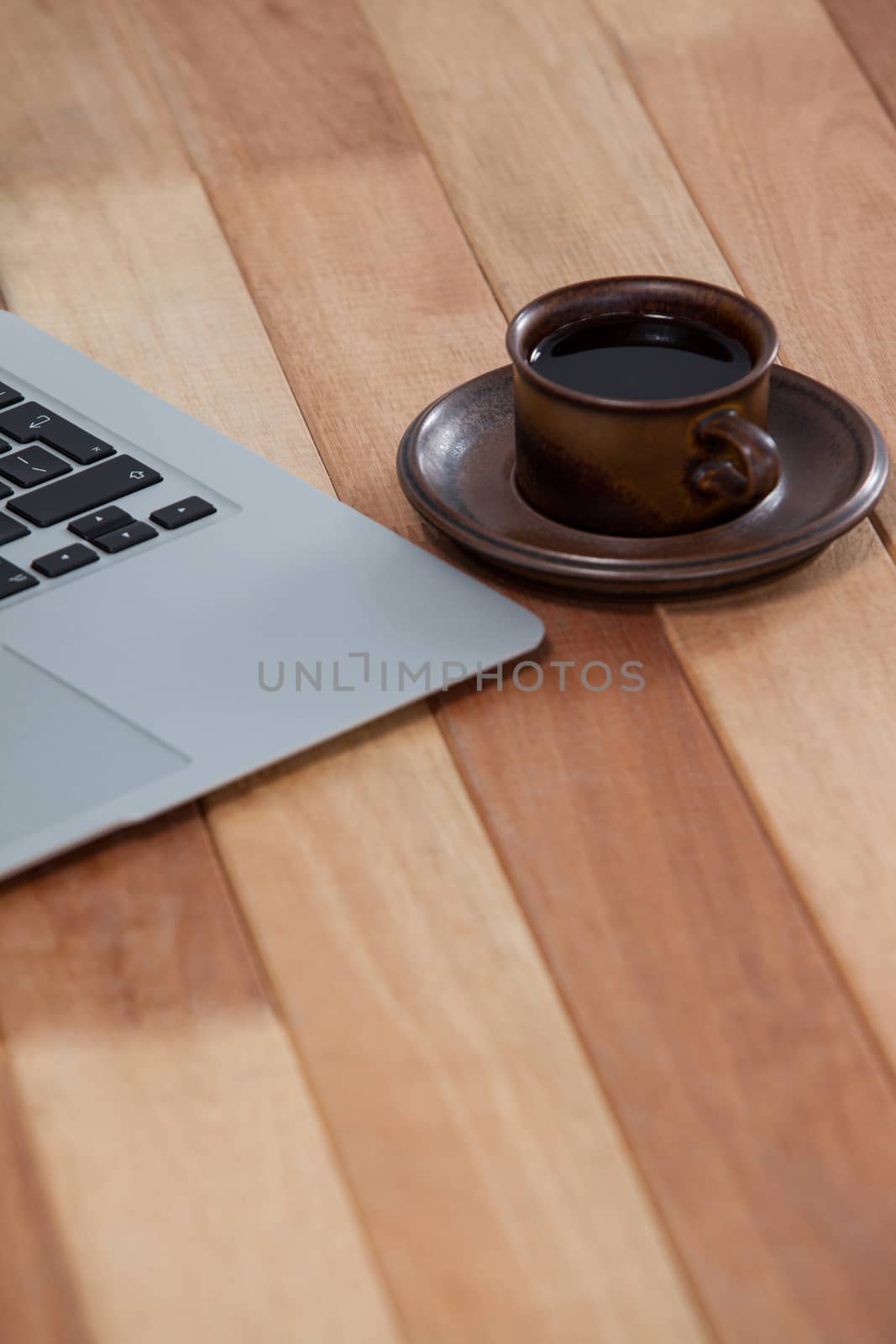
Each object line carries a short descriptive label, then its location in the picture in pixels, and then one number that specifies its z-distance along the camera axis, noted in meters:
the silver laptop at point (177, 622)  1.11
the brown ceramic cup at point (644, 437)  1.14
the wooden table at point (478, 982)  1.03
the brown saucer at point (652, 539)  1.15
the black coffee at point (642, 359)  1.16
